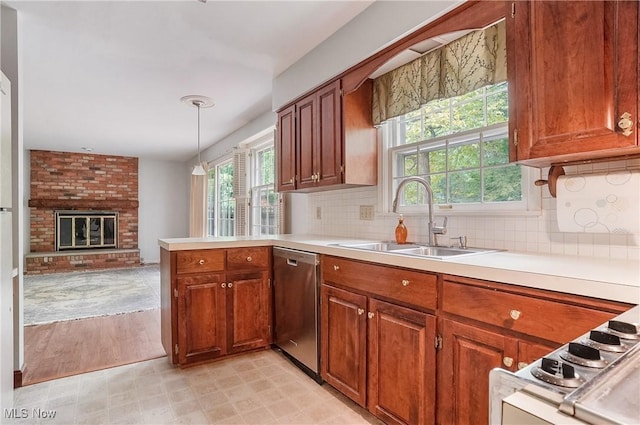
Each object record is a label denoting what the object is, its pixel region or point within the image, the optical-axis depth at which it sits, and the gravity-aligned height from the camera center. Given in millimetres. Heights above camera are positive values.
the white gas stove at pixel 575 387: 436 -247
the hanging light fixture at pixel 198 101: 3811 +1272
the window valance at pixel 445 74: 1762 +811
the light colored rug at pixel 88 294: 3930 -1114
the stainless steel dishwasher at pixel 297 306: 2268 -662
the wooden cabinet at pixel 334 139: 2502 +565
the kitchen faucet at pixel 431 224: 2059 -73
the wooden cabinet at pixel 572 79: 1143 +475
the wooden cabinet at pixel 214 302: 2473 -666
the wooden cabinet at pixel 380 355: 1536 -728
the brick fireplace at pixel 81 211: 6887 +71
